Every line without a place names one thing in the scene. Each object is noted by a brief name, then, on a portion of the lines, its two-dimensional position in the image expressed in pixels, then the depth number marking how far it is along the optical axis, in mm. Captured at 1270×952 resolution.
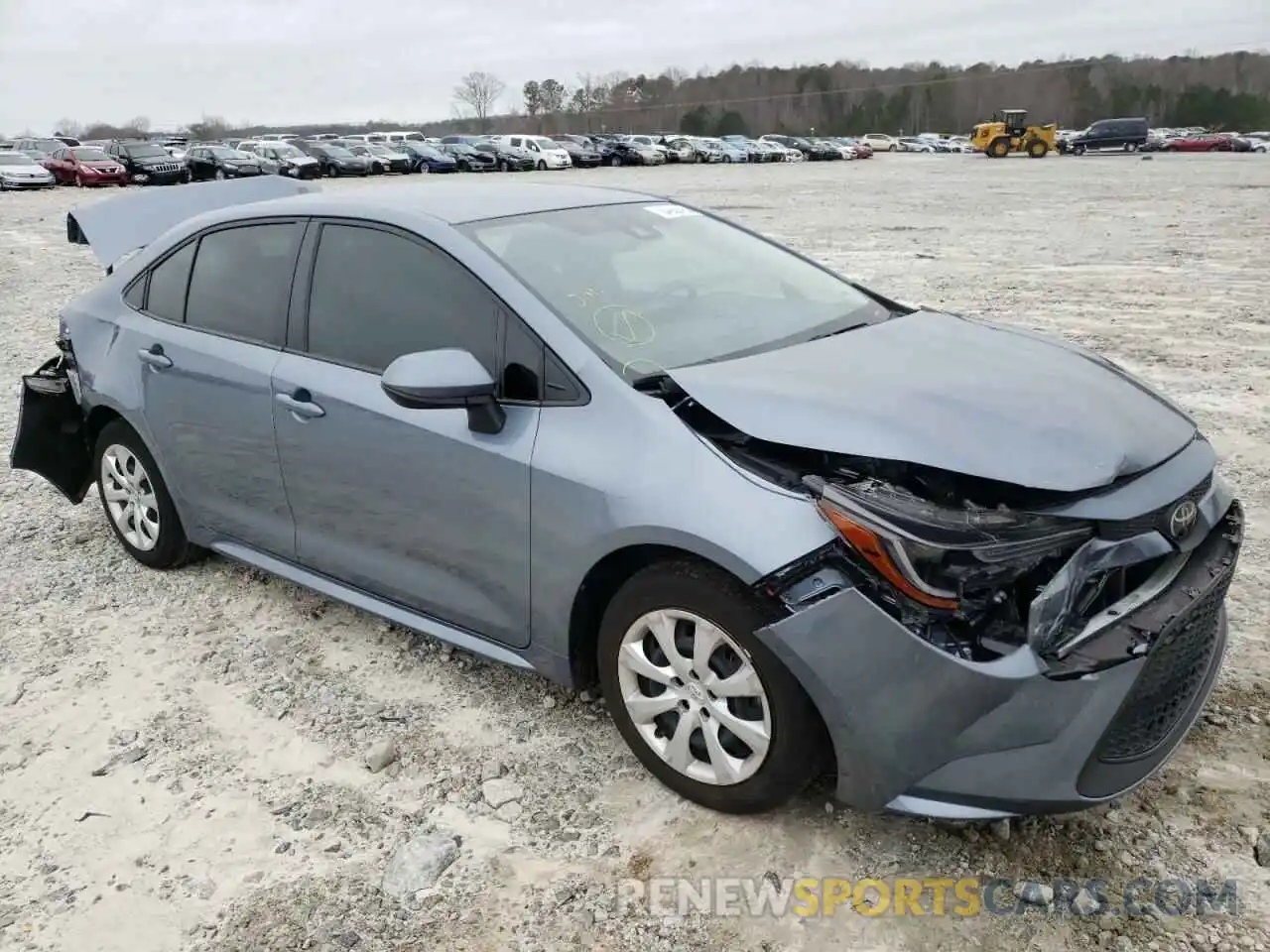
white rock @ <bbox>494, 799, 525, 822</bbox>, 2918
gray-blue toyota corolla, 2391
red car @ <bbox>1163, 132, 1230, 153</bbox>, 57656
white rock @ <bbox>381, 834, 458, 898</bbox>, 2668
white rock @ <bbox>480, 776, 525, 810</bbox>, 2994
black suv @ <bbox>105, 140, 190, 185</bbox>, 34656
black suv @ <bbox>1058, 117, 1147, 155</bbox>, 54688
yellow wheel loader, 52844
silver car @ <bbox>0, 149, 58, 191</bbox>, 33469
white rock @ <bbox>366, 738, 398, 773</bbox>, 3168
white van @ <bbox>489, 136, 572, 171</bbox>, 45031
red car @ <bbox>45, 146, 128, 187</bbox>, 34125
